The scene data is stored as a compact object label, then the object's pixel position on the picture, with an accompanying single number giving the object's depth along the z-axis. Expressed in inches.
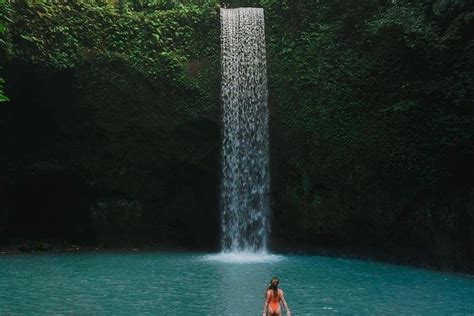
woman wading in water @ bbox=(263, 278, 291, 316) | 301.0
